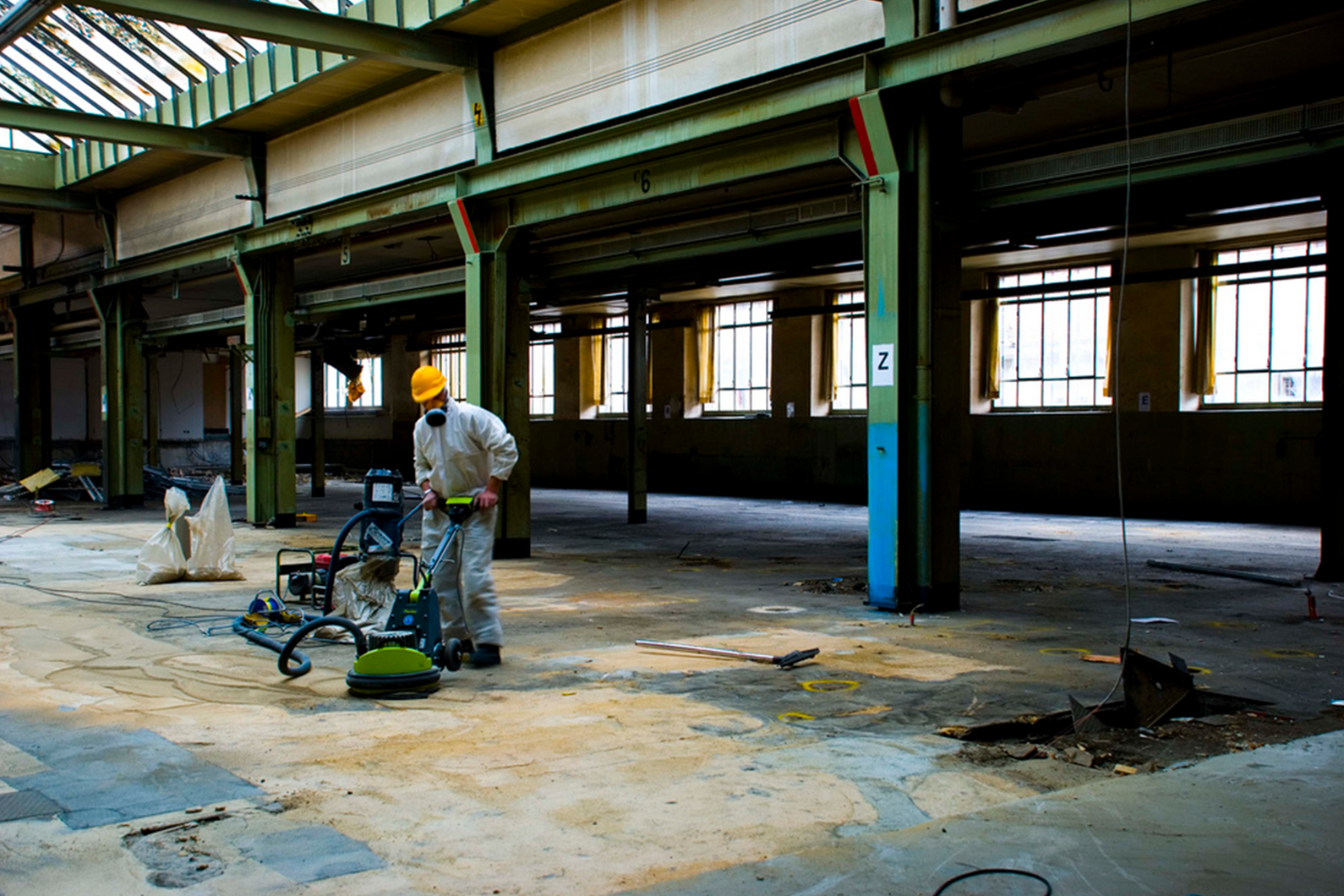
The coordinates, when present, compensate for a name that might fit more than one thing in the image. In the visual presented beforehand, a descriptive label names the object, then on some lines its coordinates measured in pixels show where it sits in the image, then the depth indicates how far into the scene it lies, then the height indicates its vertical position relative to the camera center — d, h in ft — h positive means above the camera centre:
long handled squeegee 21.16 -4.80
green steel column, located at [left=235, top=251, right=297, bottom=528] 54.44 +1.74
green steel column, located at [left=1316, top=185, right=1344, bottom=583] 34.14 -0.47
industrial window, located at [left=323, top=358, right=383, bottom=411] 113.19 +3.00
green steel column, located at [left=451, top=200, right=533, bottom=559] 41.24 +2.35
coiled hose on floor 19.51 -4.16
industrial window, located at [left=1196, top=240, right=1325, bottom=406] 56.29 +4.45
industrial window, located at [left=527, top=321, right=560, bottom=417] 96.99 +3.49
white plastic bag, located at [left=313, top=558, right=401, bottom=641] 25.29 -4.02
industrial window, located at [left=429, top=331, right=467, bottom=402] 100.99 +5.74
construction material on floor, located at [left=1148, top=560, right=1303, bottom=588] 33.63 -5.12
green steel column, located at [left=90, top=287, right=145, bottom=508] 68.23 +1.24
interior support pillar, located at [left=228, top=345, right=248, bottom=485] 87.56 -0.75
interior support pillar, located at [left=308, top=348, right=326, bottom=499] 77.61 -0.30
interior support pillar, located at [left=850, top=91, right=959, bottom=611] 27.68 +1.01
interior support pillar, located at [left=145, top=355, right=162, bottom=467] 78.18 +0.98
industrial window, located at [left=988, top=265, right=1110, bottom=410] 64.18 +4.31
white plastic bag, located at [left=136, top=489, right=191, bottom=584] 33.12 -4.31
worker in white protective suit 21.20 -1.32
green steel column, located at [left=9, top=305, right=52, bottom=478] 77.82 +2.32
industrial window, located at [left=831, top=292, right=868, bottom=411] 74.49 +3.88
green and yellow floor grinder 18.62 -4.05
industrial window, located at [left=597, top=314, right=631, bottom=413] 89.86 +3.88
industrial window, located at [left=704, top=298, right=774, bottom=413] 80.48 +4.42
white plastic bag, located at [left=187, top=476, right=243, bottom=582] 33.81 -3.89
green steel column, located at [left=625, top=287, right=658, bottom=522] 57.47 +0.75
